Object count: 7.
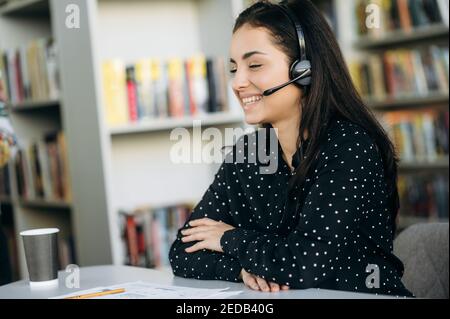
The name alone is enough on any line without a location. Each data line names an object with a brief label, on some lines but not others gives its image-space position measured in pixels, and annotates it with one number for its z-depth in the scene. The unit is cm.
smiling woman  128
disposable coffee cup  133
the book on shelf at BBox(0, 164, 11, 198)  340
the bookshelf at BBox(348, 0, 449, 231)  344
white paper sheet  116
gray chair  153
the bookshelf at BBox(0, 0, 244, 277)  269
